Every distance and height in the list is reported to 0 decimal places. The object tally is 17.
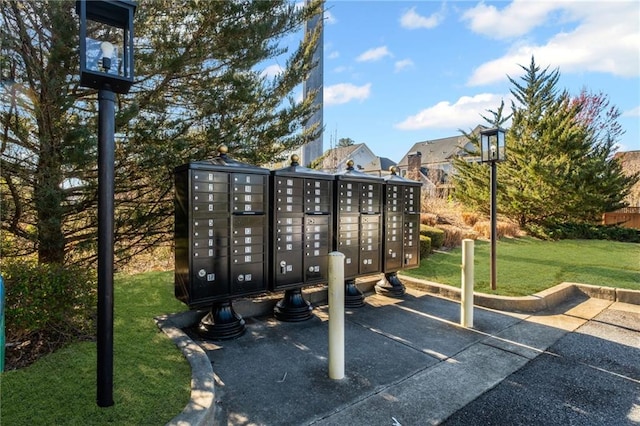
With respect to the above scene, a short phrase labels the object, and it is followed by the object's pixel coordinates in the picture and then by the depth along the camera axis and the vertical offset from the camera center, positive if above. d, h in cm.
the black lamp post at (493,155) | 509 +93
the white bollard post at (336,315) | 268 -83
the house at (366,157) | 3271 +583
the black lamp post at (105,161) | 200 +32
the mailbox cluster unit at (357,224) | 441 -15
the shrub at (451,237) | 935 -67
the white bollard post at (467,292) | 384 -90
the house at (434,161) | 1675 +468
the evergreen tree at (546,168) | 1116 +159
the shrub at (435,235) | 852 -56
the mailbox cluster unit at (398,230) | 495 -25
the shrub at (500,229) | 1109 -53
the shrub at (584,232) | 1156 -65
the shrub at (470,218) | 1281 -17
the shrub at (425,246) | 754 -75
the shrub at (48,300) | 260 -71
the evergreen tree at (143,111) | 359 +136
